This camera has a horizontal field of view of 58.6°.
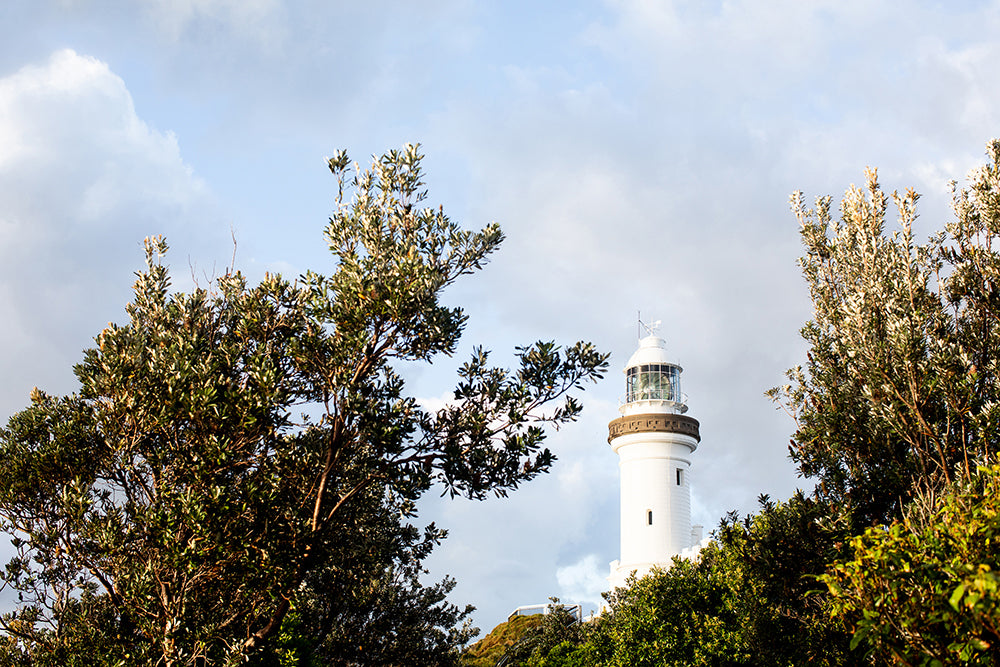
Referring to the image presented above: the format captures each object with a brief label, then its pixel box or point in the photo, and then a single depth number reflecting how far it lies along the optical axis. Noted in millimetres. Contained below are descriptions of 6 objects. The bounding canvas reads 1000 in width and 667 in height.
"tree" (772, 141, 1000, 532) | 14875
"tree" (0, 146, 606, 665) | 11789
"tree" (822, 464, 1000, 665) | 9430
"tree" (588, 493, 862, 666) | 17000
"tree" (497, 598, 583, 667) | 47531
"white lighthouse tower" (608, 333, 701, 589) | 64750
